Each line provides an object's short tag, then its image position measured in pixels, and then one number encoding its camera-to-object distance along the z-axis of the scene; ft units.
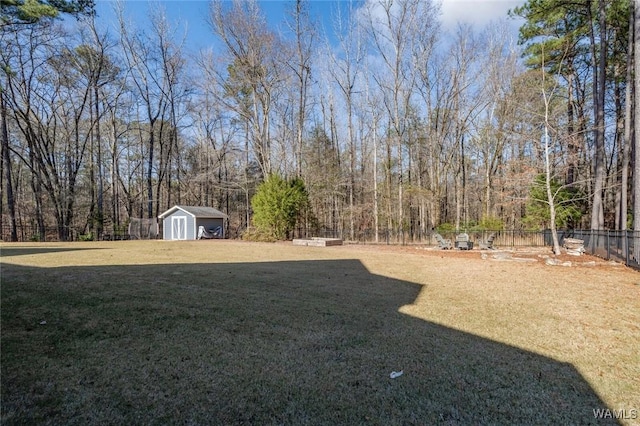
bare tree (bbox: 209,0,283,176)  59.62
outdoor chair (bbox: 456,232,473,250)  40.55
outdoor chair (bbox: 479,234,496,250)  41.33
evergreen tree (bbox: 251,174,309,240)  57.47
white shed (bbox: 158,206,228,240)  68.08
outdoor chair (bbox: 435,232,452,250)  42.27
